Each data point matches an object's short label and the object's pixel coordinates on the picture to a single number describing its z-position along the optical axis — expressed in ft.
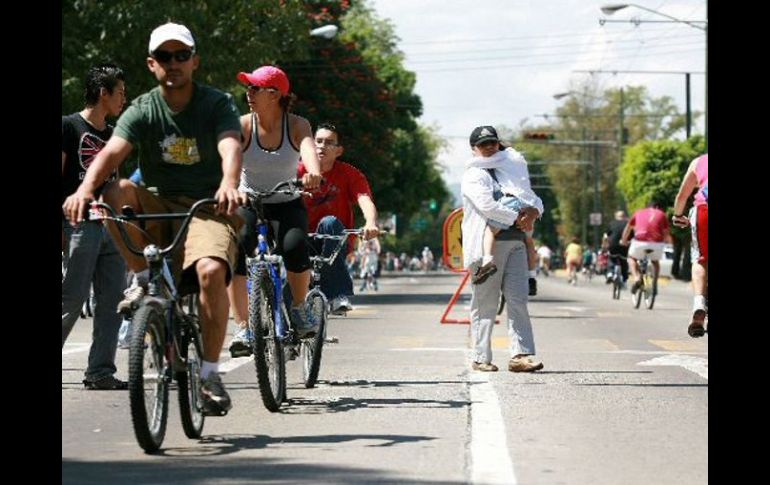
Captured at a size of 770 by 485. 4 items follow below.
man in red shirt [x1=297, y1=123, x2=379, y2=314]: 39.19
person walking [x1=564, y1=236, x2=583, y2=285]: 190.80
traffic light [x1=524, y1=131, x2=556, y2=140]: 241.35
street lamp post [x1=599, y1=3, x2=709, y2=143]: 150.10
